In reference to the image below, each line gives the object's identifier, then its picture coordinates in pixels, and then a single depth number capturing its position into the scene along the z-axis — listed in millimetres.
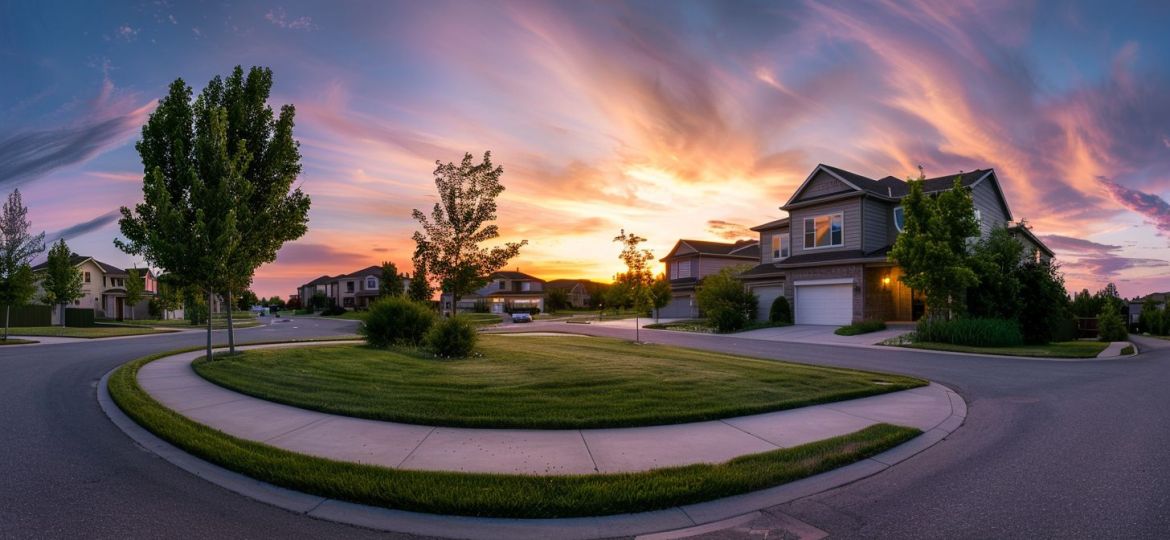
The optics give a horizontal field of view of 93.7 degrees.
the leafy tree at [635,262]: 43500
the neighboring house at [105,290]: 50438
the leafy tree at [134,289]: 47188
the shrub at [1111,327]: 25578
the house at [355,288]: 82125
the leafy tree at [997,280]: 21333
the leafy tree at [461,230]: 18766
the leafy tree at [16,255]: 24766
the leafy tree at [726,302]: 29156
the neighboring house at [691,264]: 45531
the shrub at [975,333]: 19359
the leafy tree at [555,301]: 78312
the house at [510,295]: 80938
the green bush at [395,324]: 16984
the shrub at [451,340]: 14492
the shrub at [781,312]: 29394
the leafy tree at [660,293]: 36641
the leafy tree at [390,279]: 56062
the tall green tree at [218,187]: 12398
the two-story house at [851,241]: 26719
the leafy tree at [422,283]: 19344
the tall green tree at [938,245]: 20719
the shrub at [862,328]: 24016
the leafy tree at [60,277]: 31295
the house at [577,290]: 90712
